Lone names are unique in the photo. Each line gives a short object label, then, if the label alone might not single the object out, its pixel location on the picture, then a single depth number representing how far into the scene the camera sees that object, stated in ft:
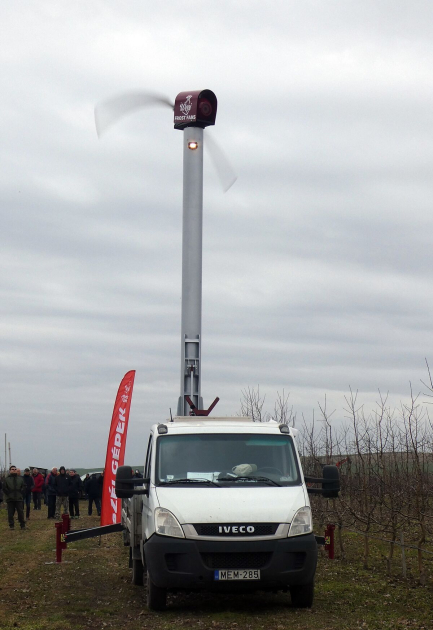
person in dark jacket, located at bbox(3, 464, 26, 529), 76.54
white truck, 30.55
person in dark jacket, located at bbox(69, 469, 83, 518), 89.01
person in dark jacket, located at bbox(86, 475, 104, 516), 96.37
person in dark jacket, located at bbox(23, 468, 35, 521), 94.79
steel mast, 59.00
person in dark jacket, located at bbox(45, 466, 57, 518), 90.48
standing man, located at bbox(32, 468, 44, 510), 104.42
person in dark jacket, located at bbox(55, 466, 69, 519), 88.38
